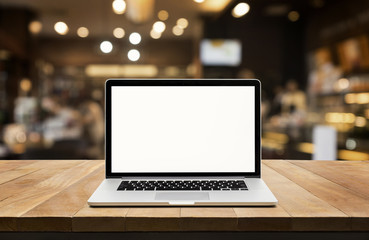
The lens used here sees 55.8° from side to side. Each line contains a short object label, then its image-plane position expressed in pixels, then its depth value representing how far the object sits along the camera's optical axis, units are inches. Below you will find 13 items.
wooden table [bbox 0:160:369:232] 25.2
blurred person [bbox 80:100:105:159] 194.8
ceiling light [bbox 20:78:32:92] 227.9
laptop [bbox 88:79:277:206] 36.5
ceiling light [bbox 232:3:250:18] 181.8
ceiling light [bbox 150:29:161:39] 237.8
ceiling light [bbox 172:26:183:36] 241.9
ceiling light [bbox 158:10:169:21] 226.0
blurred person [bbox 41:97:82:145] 209.9
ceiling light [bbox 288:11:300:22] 242.7
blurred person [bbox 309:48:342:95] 210.4
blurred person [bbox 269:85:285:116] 241.6
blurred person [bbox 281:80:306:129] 230.1
